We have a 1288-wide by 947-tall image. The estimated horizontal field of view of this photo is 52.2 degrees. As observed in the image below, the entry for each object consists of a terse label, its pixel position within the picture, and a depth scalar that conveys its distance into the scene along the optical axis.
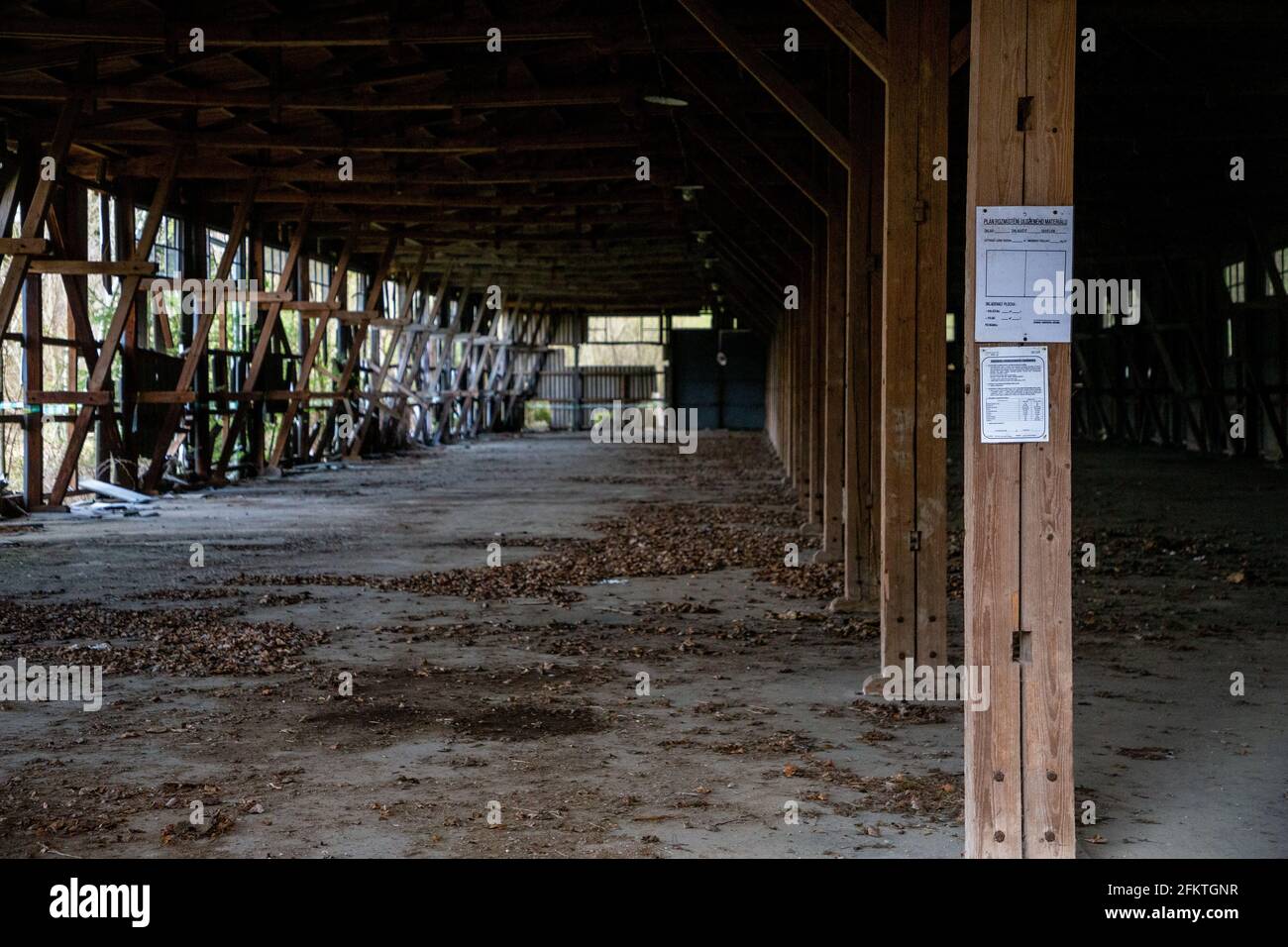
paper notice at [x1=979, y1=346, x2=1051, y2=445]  3.99
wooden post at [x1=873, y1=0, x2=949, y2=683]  6.67
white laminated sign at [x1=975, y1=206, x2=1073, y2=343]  3.99
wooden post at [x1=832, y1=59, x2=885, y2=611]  8.63
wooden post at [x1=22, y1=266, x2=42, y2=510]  16.14
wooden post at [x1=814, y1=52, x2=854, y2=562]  10.89
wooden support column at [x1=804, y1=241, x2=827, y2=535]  14.29
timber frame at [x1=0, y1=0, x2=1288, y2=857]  4.04
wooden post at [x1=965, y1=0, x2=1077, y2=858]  3.95
